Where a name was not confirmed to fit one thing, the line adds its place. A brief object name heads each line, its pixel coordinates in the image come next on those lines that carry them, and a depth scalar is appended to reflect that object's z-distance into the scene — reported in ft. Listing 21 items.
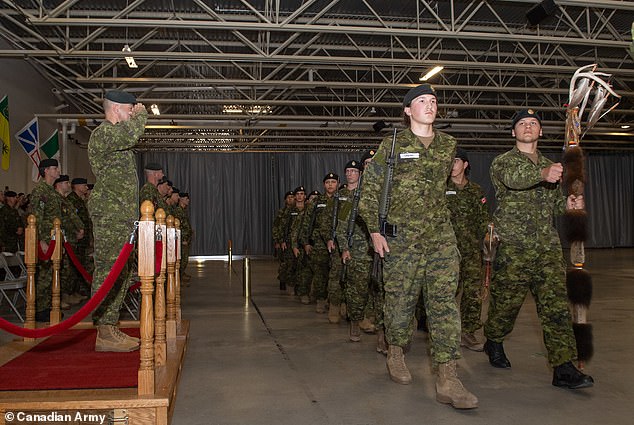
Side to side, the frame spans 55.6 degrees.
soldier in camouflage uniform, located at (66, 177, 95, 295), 28.30
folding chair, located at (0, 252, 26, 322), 19.16
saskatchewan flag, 33.68
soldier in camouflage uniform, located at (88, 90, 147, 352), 13.30
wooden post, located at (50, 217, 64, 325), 16.44
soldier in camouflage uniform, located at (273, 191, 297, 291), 33.01
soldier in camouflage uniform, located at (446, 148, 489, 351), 16.28
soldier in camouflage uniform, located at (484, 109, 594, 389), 11.96
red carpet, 10.12
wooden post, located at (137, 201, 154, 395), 9.36
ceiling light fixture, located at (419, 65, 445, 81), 36.01
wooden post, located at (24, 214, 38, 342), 14.96
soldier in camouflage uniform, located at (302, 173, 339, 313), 24.75
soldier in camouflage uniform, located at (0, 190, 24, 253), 31.99
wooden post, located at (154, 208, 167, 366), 11.46
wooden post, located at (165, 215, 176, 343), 14.65
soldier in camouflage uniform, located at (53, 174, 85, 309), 24.38
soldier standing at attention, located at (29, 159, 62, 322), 22.84
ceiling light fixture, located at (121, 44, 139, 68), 31.22
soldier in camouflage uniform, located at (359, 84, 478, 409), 11.12
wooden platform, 8.88
